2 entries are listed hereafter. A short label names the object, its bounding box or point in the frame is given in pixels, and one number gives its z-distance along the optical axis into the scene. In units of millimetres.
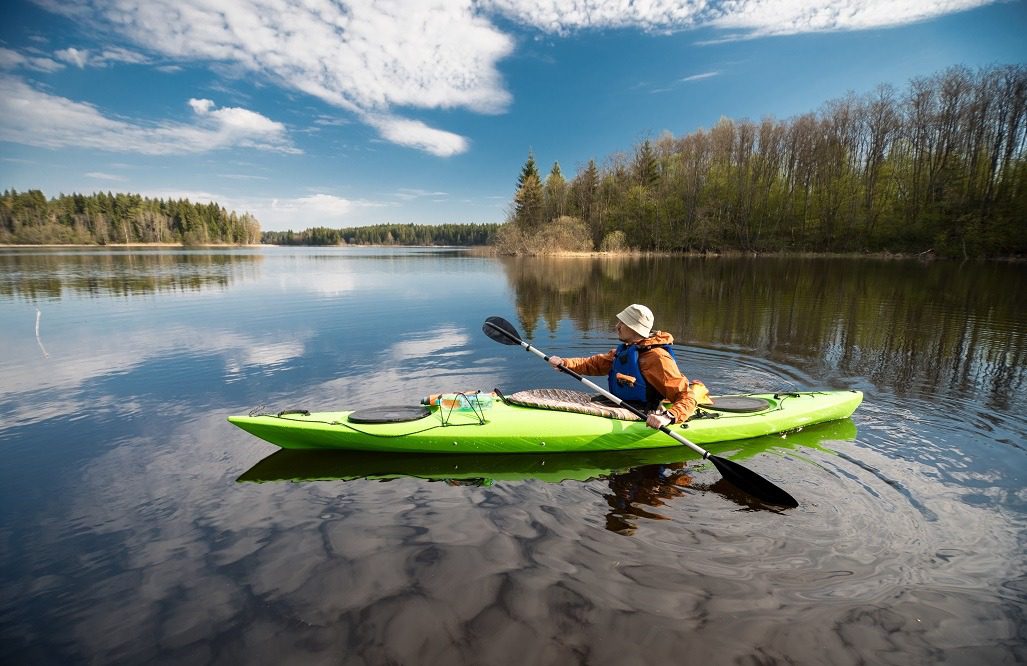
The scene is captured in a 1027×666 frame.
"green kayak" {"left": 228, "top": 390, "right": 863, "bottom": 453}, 5121
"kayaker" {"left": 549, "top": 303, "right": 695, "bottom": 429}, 5031
